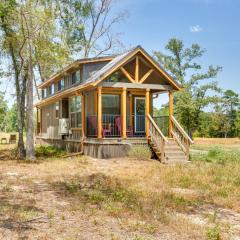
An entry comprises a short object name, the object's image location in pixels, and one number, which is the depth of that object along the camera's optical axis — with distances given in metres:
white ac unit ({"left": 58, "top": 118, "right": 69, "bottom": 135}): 18.66
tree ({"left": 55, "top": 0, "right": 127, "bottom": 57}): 28.95
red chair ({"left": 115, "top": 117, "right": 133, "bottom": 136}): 15.16
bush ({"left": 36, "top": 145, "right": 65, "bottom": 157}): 16.06
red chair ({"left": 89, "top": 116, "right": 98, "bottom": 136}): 15.39
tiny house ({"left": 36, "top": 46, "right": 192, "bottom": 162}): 13.95
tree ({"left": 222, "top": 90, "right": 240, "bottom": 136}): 57.68
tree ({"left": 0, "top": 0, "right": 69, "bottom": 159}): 12.64
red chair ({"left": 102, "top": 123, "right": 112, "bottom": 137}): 14.90
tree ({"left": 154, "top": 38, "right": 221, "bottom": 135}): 27.14
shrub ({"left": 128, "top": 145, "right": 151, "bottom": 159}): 13.93
